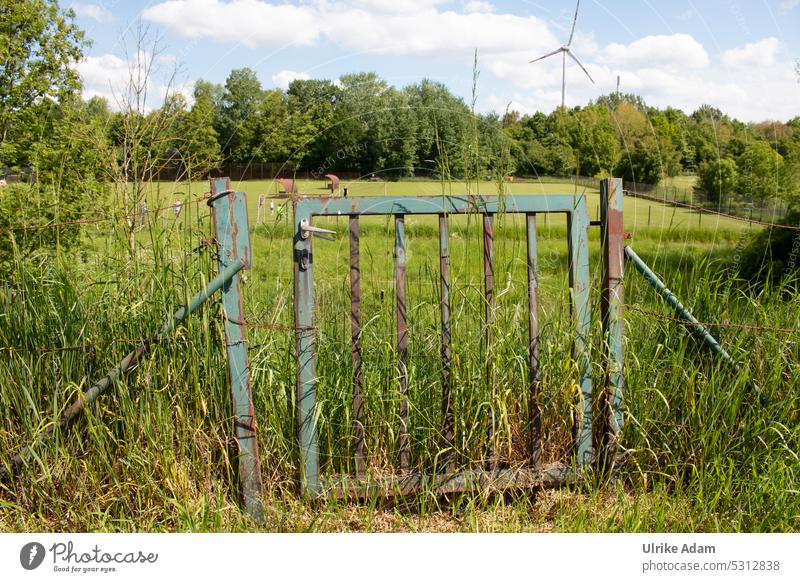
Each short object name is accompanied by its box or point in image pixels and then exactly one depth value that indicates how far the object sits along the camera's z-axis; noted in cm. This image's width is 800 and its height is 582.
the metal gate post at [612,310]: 313
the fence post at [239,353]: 296
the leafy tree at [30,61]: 675
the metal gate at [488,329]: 296
